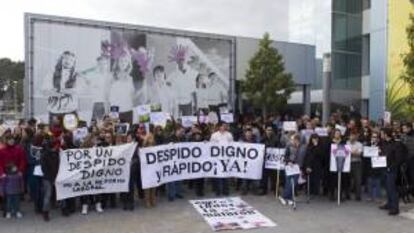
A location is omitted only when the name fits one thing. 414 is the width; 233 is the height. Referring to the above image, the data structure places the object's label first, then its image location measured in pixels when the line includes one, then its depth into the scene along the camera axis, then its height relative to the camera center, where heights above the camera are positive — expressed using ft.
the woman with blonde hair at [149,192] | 45.91 -6.48
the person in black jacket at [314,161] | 47.52 -4.17
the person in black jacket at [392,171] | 43.16 -4.48
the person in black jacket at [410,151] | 47.39 -3.33
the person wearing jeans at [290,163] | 46.80 -4.30
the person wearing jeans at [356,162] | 48.32 -4.31
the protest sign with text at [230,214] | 39.75 -7.49
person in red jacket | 41.66 -3.46
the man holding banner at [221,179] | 49.68 -5.87
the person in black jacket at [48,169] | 41.11 -4.28
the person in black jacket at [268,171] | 50.31 -5.31
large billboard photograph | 74.59 +4.90
